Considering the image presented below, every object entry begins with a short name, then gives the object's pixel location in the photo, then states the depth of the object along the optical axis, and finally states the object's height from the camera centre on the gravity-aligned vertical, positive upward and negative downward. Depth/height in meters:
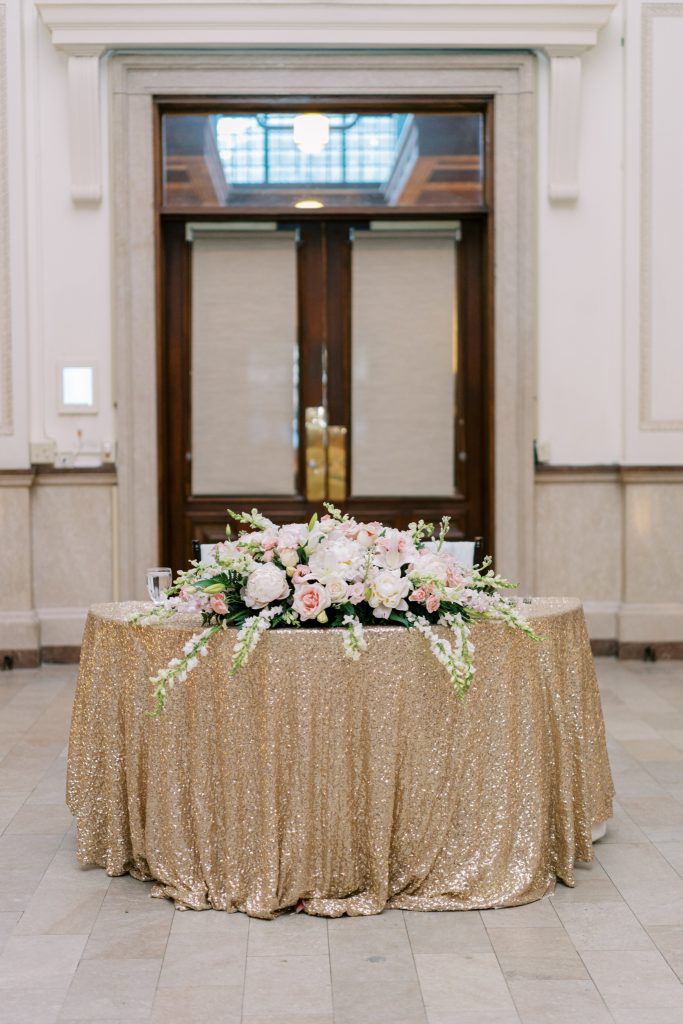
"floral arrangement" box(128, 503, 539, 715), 3.44 -0.42
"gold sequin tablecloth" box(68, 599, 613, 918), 3.51 -0.93
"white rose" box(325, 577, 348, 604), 3.46 -0.41
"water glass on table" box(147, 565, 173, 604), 3.82 -0.44
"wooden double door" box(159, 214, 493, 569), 7.54 +0.35
